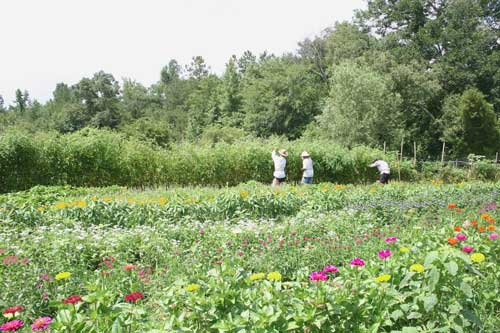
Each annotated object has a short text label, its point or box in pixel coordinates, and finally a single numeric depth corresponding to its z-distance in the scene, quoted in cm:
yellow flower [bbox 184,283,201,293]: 239
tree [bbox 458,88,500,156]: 3073
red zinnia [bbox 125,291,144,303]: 248
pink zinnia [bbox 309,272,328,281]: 250
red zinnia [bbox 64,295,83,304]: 238
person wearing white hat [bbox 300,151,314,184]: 1265
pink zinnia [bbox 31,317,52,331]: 218
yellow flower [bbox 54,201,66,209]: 722
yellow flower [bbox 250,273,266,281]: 256
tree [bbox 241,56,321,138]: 3750
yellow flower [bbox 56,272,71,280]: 258
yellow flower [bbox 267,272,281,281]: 252
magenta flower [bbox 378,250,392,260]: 302
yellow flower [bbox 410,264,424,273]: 256
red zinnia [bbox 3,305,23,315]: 239
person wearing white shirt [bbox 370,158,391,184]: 1437
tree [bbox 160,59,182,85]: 8044
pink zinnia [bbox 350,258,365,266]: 286
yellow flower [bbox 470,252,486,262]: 270
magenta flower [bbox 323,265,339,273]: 275
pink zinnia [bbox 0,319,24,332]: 218
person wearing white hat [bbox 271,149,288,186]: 1246
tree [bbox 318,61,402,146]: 2652
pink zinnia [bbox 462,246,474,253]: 292
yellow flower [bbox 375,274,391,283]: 255
